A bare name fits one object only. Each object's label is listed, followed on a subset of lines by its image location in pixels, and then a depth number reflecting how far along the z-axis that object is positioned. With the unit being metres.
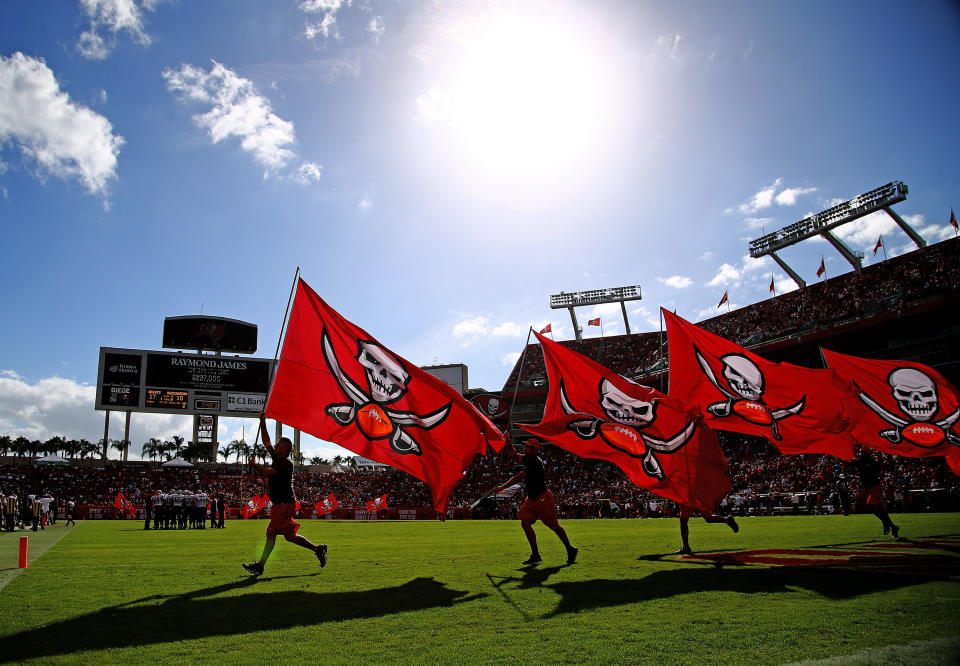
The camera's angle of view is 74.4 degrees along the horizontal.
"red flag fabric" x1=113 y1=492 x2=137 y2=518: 37.16
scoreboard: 48.97
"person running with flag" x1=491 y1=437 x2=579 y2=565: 9.84
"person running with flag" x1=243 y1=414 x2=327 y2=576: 8.58
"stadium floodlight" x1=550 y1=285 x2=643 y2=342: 71.69
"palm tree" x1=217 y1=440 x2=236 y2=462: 135.20
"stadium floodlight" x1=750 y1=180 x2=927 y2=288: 48.22
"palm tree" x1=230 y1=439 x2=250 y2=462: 133.12
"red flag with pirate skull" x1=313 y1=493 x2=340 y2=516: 41.31
